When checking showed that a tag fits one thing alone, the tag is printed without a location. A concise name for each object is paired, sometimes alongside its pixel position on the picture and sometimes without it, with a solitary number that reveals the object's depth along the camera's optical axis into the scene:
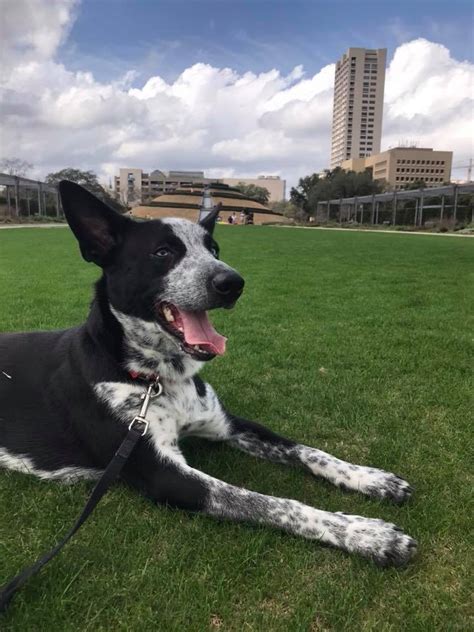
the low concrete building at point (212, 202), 88.12
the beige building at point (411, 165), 143.38
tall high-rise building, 185.50
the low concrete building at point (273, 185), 191.75
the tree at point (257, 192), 131.30
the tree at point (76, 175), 93.00
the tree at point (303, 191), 104.88
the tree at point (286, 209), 103.44
